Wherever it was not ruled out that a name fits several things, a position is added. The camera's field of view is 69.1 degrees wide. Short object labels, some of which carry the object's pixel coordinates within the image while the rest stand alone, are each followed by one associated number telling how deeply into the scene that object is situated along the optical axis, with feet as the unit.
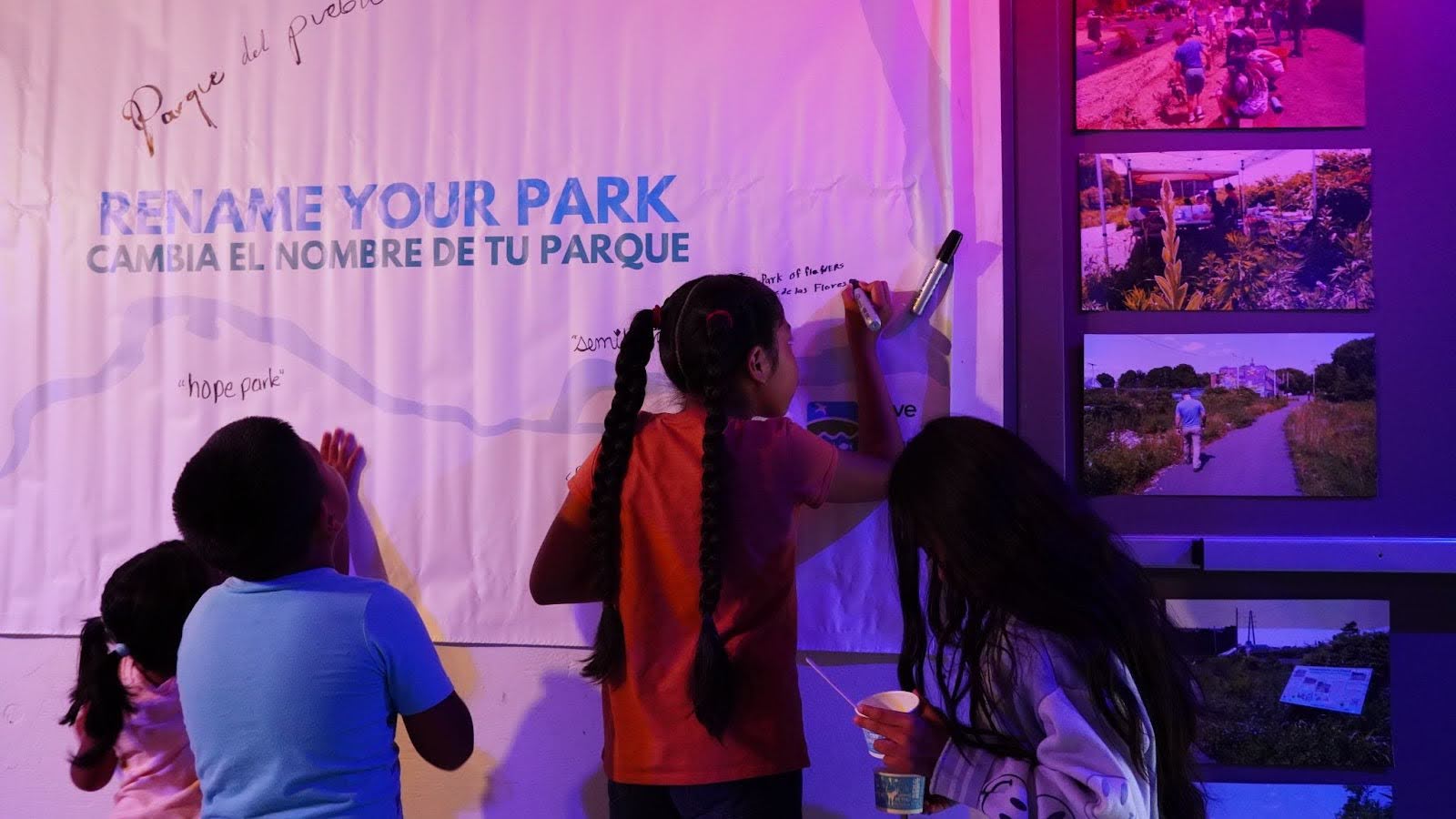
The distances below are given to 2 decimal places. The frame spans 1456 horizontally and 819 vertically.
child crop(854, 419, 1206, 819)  3.45
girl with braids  4.51
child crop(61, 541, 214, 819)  4.80
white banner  5.57
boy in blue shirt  3.96
